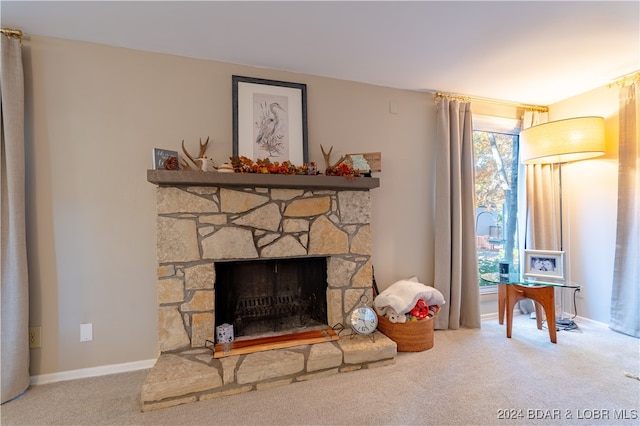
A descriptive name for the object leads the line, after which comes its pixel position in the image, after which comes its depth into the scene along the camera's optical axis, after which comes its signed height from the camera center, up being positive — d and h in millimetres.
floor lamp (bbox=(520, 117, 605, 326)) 2561 +586
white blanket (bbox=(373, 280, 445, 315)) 2281 -741
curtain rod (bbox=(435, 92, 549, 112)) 2828 +1077
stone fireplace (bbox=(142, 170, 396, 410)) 1788 -357
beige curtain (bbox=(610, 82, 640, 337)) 2488 -179
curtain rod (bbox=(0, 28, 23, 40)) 1801 +1115
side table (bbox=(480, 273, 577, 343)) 2420 -788
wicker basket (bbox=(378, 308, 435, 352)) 2279 -1019
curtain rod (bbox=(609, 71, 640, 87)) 2492 +1104
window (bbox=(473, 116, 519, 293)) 3176 +89
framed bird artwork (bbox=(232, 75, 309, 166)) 2285 +710
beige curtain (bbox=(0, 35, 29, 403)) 1721 -131
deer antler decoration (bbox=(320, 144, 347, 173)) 2369 +409
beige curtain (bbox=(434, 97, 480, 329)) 2721 -136
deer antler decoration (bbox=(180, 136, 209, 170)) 2066 +352
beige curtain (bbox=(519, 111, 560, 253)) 3045 -25
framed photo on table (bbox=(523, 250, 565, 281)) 2502 -533
